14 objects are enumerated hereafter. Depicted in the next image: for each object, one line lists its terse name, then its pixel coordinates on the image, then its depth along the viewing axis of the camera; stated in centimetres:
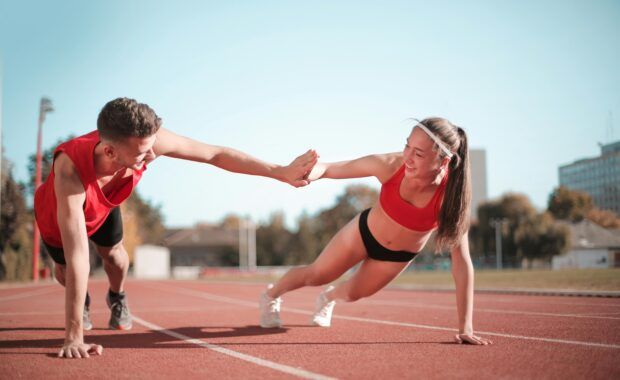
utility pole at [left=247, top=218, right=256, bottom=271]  6219
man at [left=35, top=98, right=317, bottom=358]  371
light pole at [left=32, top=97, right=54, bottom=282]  2468
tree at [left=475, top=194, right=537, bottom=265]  5272
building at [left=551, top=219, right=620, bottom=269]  2856
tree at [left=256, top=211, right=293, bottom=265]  6856
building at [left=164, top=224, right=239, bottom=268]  8044
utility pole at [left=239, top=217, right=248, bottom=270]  6843
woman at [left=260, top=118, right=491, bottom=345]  420
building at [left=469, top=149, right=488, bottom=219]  4291
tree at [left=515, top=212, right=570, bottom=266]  4629
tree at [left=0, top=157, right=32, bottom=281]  2845
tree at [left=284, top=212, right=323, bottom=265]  6612
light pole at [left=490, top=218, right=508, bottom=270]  5359
